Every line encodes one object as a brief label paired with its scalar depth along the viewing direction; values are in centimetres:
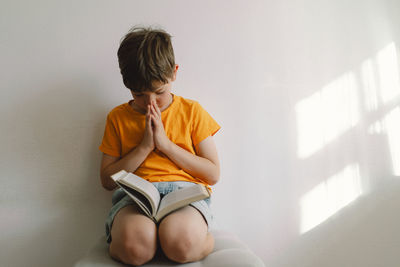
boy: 87
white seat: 84
